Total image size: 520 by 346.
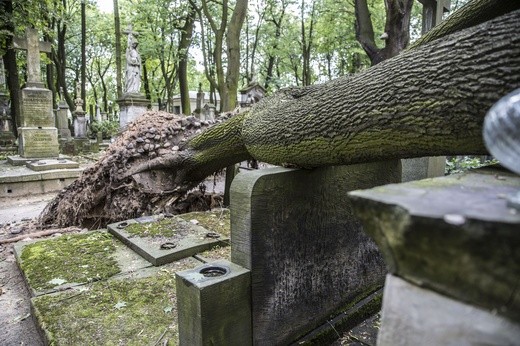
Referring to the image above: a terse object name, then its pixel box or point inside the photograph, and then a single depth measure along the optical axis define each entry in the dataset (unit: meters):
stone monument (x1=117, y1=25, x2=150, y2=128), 12.22
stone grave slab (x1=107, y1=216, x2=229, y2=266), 3.17
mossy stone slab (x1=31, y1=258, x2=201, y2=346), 2.08
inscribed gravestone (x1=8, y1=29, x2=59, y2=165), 10.42
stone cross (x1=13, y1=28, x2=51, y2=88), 10.57
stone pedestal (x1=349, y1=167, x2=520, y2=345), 0.65
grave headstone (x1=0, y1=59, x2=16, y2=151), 15.48
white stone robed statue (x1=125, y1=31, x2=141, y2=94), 13.05
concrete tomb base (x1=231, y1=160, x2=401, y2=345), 2.06
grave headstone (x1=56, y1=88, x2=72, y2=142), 16.58
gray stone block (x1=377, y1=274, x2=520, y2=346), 0.69
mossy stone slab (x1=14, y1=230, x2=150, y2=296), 2.77
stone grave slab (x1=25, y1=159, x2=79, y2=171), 9.21
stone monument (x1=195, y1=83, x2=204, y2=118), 20.95
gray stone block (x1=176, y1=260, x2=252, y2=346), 1.79
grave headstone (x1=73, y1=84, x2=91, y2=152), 17.34
